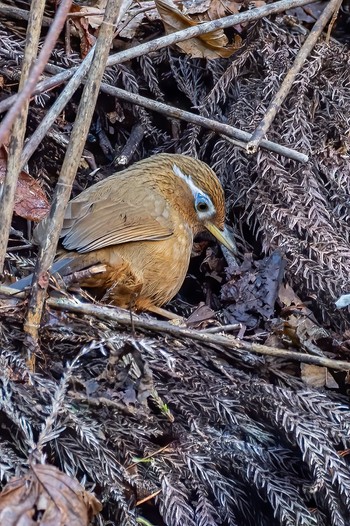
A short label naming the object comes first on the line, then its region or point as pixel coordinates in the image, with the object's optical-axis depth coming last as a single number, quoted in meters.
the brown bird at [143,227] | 8.48
